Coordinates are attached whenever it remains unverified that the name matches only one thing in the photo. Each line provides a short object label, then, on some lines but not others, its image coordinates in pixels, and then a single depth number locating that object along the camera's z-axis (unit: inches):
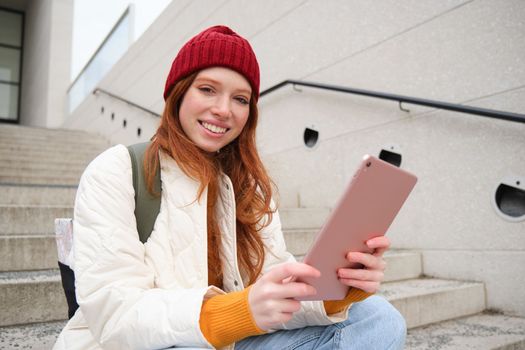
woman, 32.9
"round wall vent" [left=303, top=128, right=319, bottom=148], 142.1
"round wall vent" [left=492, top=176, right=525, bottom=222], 88.0
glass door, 526.0
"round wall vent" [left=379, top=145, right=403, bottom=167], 113.3
